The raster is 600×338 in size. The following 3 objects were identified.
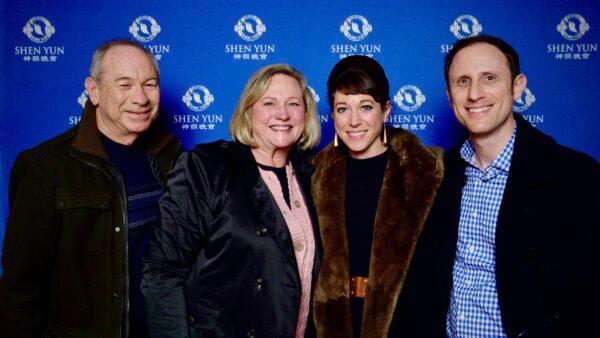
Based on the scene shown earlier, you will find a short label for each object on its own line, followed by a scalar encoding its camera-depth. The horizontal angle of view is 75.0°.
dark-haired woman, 1.67
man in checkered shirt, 1.41
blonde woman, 1.50
